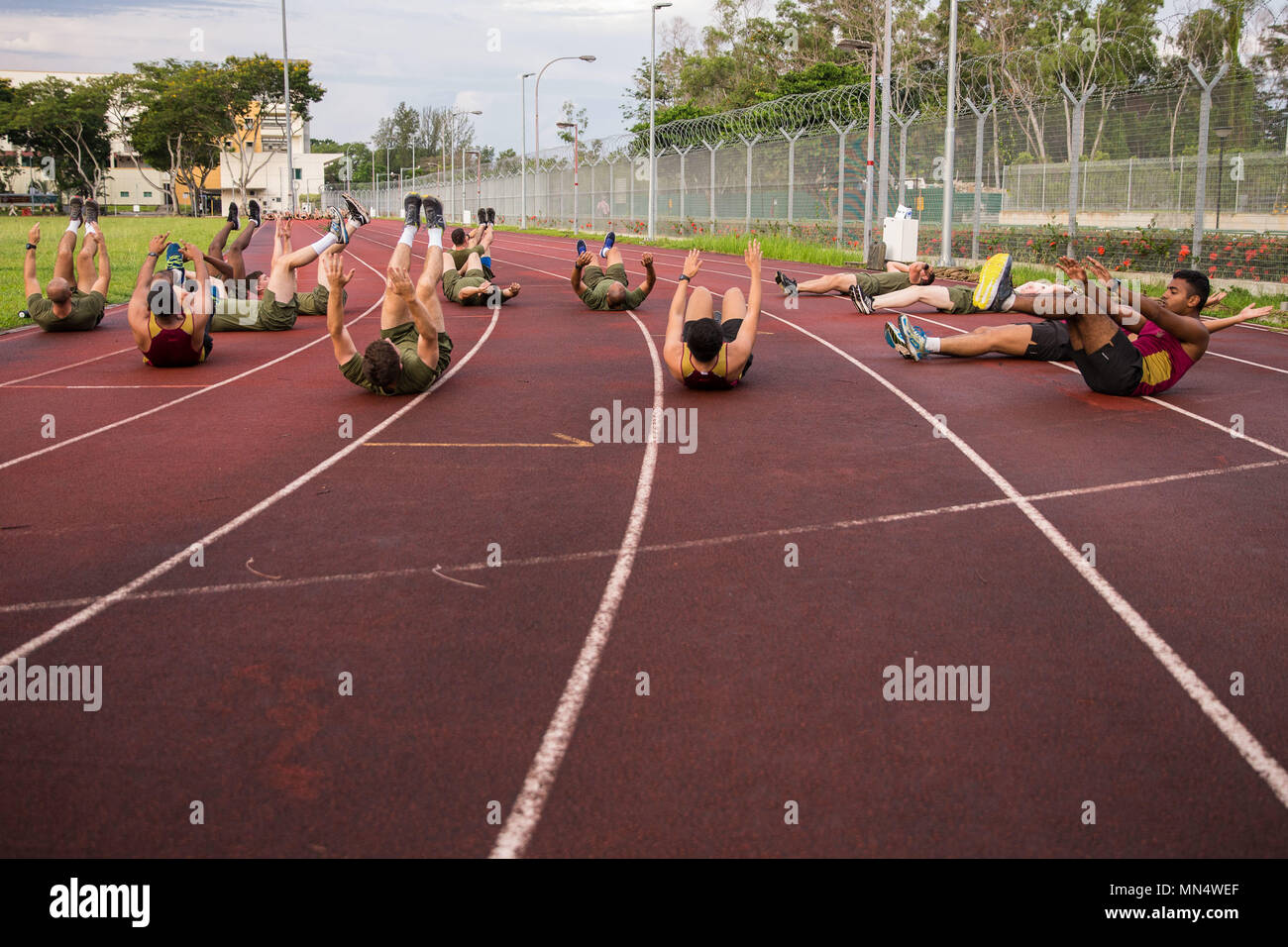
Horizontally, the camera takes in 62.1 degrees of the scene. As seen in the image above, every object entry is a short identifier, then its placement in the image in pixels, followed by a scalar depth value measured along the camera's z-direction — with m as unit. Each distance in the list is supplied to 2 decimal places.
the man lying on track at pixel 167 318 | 9.94
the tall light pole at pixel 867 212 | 22.39
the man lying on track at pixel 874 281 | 13.47
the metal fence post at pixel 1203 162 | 14.74
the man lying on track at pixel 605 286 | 14.62
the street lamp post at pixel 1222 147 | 14.81
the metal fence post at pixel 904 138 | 23.19
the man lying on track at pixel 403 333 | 8.28
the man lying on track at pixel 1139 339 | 8.17
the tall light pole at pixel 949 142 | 19.33
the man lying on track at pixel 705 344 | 8.41
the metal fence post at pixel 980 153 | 20.16
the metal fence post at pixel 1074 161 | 17.56
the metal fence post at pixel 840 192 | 26.19
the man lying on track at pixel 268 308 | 12.64
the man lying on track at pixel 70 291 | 12.08
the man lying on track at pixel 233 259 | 13.09
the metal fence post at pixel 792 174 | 28.71
